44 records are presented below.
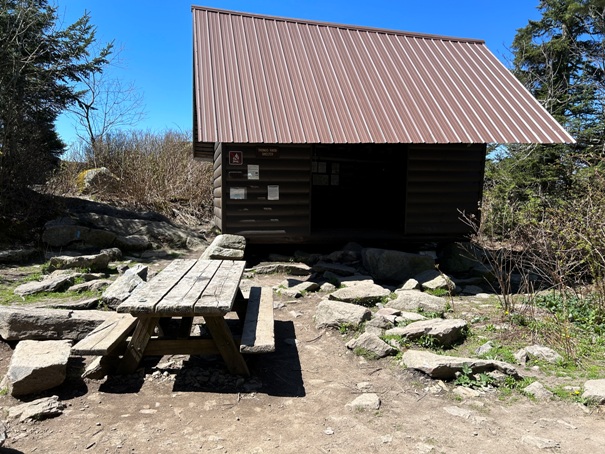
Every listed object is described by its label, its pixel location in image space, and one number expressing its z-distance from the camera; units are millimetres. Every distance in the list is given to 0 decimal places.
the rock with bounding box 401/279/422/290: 6887
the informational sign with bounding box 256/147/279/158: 8164
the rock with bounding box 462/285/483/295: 7202
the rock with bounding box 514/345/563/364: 3994
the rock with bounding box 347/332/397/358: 4195
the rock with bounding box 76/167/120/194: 13977
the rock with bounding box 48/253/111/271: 7215
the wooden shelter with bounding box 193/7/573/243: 7863
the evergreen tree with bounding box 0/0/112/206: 9297
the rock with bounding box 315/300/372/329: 4926
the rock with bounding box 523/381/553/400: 3367
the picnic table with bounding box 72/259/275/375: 3332
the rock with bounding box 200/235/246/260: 7477
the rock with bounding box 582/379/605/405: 3188
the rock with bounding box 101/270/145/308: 5137
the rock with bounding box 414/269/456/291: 6897
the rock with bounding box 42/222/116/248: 8812
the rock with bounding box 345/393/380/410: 3238
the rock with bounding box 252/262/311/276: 7906
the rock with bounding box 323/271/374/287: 6852
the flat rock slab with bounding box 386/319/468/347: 4375
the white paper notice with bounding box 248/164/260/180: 8195
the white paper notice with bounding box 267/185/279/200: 8320
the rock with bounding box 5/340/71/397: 3199
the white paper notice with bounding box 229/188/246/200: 8164
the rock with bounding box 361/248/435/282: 7754
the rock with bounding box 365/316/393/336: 4695
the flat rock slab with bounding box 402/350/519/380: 3648
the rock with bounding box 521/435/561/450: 2715
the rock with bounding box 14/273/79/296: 5806
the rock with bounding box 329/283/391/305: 5988
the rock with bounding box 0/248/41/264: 7648
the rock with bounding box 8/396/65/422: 2959
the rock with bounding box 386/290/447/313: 5613
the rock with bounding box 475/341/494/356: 4234
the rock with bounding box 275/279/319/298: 6457
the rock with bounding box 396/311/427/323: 4975
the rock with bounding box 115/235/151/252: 9211
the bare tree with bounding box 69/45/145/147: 15723
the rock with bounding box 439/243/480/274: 8531
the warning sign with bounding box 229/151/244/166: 8062
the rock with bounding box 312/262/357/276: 7785
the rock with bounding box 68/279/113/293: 6035
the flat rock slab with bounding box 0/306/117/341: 4074
